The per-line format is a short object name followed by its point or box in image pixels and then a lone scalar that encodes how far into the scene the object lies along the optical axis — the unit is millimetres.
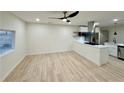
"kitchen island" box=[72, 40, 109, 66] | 3471
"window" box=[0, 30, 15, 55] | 2747
